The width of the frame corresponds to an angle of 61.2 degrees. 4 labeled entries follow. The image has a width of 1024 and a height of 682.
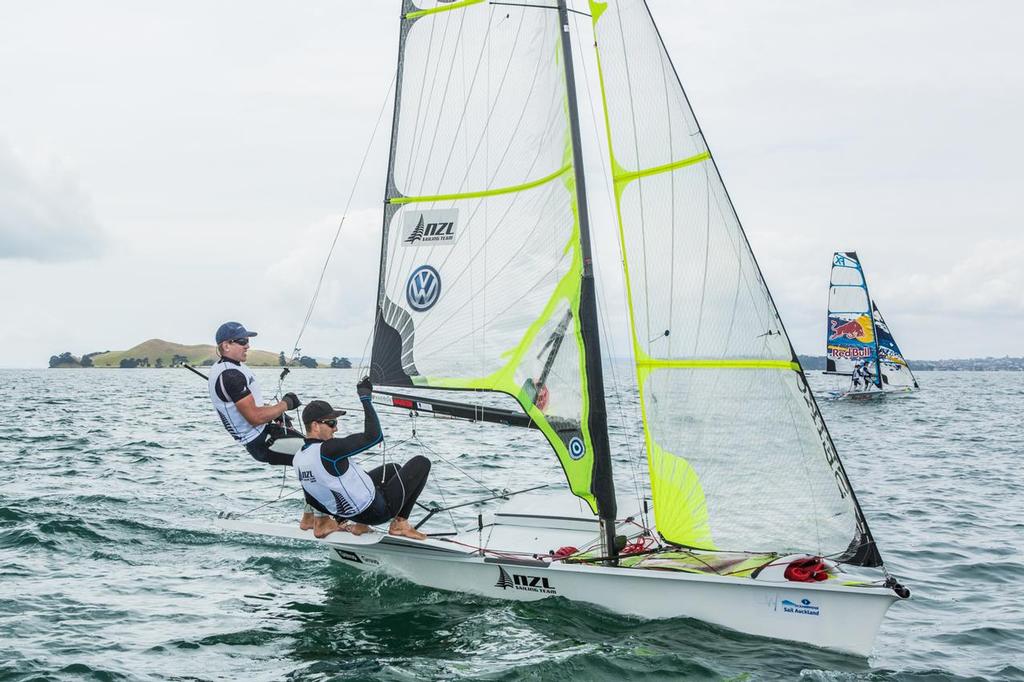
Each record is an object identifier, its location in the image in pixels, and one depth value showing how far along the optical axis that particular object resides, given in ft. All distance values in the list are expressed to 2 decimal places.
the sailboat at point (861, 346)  147.95
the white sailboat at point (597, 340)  23.41
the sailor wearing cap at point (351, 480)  25.26
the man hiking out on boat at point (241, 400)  26.04
